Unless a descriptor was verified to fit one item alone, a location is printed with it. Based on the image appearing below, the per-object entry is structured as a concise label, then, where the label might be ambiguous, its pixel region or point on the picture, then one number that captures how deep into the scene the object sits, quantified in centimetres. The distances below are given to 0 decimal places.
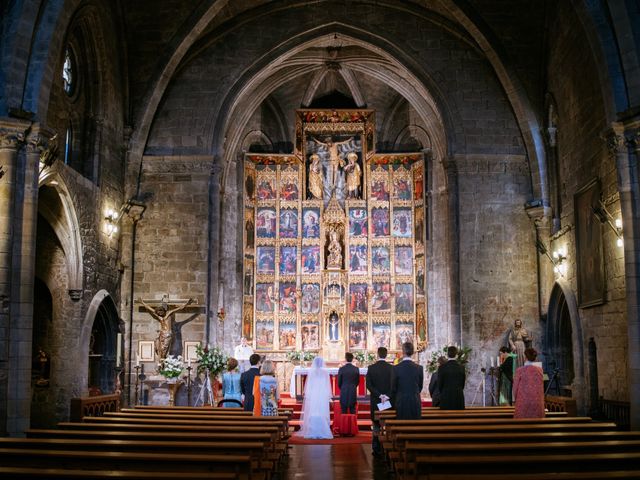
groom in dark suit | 1512
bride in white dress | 1590
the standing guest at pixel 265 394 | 1264
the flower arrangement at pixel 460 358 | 2096
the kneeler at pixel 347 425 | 1655
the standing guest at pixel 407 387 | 1152
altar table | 2353
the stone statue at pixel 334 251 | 2817
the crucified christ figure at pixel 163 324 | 2092
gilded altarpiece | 2778
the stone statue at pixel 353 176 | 2920
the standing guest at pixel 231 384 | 1423
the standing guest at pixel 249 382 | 1260
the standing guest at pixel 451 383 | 1222
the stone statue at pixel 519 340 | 2019
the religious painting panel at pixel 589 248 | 1688
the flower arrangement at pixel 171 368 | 1955
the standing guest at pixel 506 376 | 1918
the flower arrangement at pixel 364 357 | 2595
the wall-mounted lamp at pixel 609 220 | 1554
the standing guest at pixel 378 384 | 1295
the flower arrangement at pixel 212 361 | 2052
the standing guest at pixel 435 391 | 1342
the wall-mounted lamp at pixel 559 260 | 2012
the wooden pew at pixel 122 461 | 713
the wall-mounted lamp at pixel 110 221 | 2027
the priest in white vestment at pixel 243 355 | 2269
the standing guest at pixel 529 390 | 1105
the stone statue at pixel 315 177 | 2916
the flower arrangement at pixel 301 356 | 2556
